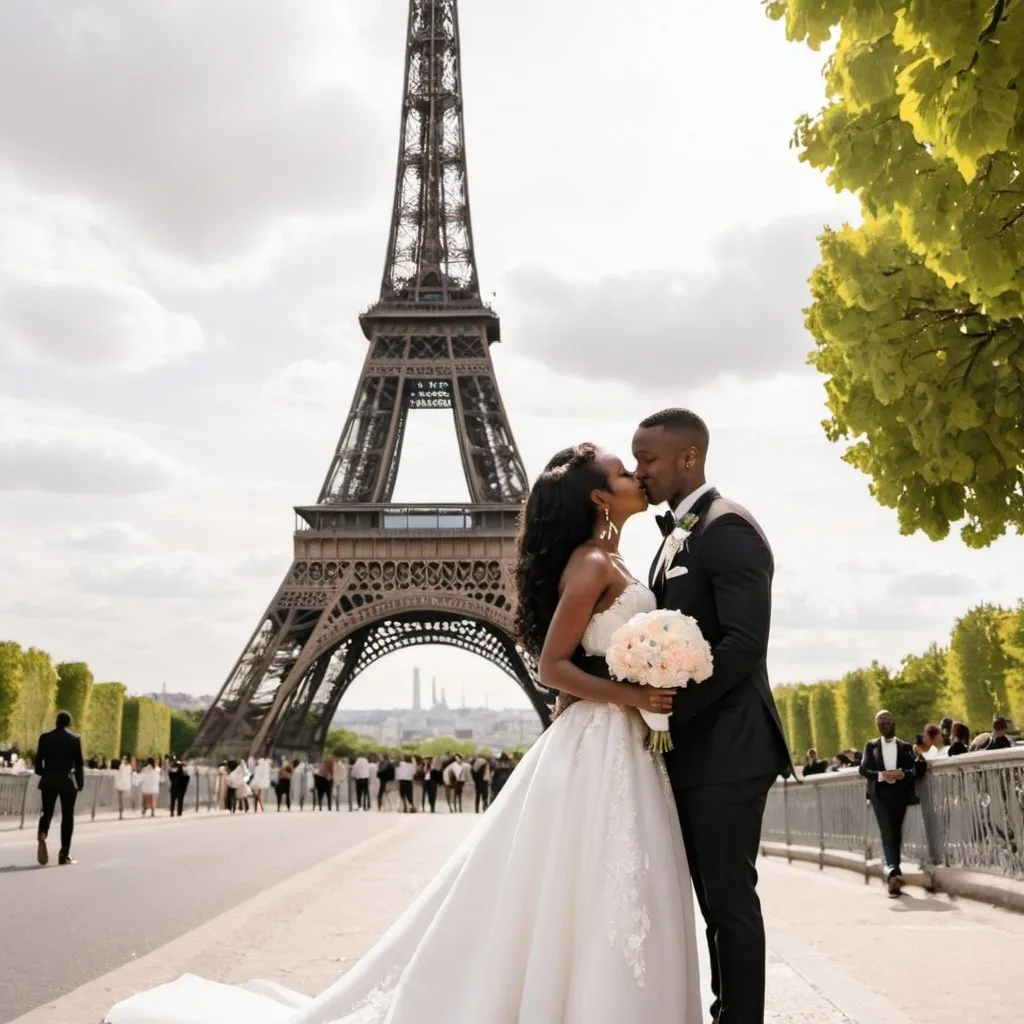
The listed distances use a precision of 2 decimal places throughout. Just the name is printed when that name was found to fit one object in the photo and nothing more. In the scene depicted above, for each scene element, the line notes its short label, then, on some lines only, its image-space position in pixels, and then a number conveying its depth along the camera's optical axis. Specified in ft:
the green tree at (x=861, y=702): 219.20
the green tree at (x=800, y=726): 255.09
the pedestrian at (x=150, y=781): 101.71
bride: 13.51
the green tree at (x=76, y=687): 214.28
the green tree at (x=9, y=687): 169.89
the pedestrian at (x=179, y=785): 106.52
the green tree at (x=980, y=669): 179.93
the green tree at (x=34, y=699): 186.80
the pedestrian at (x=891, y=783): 37.24
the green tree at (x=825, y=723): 240.53
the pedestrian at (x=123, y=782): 99.66
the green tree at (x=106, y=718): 238.48
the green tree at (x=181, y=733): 395.96
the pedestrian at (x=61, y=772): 47.57
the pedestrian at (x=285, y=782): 127.85
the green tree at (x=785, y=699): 274.28
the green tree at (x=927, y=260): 15.72
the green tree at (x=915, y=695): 214.69
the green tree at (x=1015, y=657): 145.89
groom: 13.12
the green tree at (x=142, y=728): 260.83
